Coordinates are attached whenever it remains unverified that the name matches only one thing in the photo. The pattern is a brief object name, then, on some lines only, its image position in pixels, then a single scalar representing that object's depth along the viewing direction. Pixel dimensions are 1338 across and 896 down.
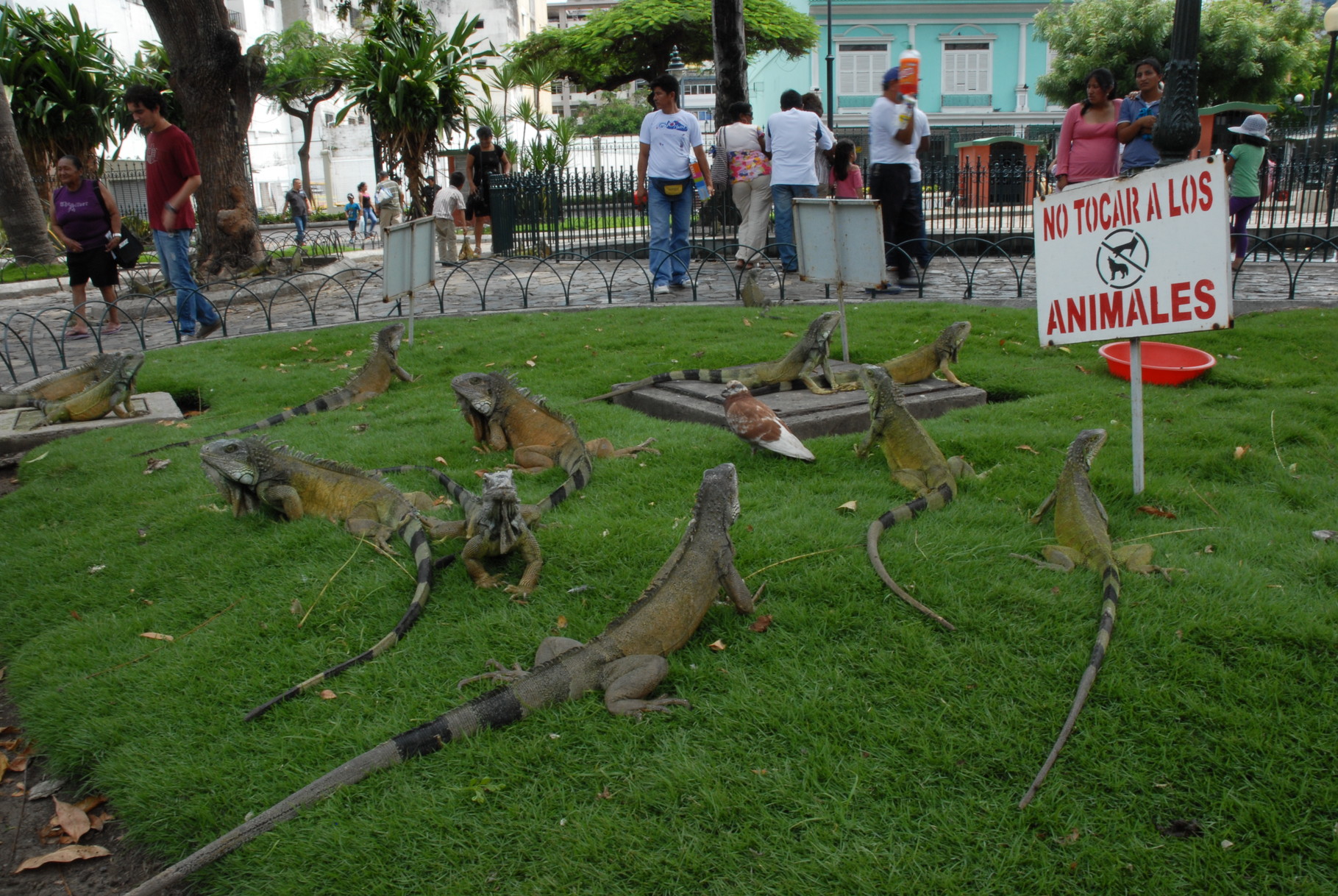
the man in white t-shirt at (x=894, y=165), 9.32
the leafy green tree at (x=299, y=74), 39.28
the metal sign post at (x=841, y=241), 6.01
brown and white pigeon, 4.63
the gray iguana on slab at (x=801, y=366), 6.11
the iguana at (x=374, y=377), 6.95
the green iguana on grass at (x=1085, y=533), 3.23
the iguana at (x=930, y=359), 6.10
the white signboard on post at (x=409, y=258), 7.74
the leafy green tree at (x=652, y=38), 27.59
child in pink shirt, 11.29
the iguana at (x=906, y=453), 4.14
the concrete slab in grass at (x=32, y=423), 6.61
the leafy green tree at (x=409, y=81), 18.86
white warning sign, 3.66
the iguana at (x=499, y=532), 3.49
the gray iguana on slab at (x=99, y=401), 6.86
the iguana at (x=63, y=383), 7.07
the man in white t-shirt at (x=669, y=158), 9.98
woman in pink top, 8.84
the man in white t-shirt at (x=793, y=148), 10.69
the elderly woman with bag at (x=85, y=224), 10.07
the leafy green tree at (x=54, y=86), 19.45
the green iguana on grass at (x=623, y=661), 2.62
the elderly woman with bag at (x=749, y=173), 11.73
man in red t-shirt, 9.00
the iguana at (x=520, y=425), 5.10
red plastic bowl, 6.00
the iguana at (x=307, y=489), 4.25
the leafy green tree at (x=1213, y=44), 32.00
